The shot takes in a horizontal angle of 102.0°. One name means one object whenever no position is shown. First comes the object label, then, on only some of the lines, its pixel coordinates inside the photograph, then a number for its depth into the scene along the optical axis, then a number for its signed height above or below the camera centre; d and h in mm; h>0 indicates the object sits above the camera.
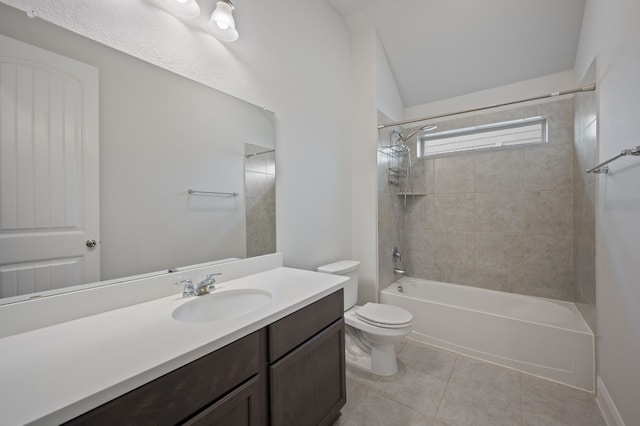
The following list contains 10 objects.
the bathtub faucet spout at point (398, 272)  2789 -643
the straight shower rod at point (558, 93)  1693 +828
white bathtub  1754 -923
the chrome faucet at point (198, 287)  1140 -327
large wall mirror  820 +194
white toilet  1801 -825
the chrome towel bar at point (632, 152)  1032 +240
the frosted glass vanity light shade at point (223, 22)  1292 +977
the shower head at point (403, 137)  2883 +855
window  2539 +797
